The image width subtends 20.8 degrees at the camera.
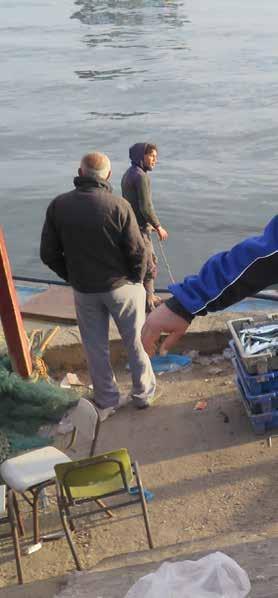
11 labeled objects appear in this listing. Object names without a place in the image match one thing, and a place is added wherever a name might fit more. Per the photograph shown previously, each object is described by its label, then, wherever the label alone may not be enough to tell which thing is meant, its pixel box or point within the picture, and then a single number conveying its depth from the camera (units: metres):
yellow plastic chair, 4.29
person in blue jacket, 3.14
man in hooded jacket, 7.20
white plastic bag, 3.11
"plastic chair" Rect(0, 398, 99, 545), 4.64
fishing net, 6.35
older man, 5.73
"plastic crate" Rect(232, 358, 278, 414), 5.64
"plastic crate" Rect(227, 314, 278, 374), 5.54
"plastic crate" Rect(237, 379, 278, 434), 5.76
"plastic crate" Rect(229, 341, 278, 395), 5.59
